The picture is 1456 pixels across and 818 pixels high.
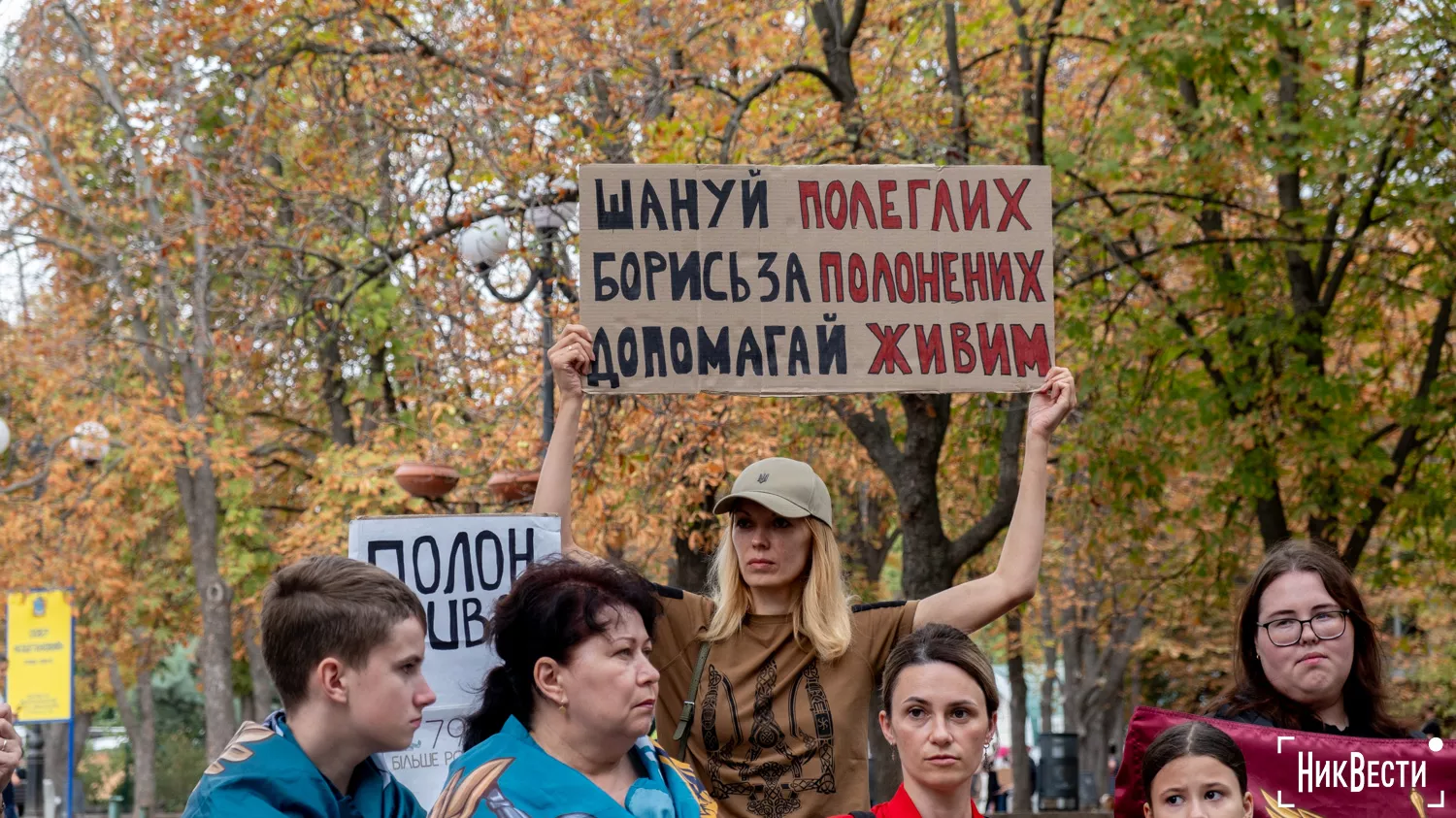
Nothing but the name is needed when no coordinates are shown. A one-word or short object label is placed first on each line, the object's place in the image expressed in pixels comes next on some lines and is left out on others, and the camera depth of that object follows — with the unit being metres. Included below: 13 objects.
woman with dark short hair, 2.62
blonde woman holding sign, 3.66
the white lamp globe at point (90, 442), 16.36
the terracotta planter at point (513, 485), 10.42
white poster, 4.19
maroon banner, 3.51
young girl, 3.25
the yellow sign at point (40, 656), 12.58
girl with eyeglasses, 3.59
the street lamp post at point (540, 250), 10.00
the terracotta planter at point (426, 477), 10.57
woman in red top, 3.08
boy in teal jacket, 2.86
